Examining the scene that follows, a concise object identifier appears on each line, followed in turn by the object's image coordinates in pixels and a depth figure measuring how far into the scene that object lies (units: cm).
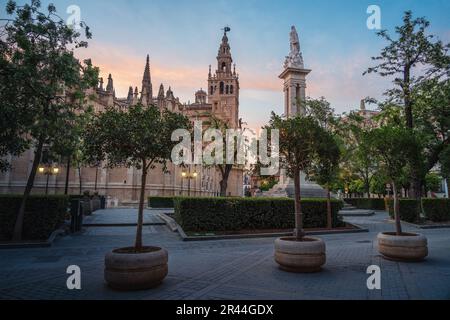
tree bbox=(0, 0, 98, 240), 939
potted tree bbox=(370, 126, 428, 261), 916
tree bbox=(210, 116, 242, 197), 2452
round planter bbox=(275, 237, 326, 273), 746
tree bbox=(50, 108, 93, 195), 1310
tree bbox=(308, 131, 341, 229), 929
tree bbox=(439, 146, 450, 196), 2566
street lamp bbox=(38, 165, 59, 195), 2671
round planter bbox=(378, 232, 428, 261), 862
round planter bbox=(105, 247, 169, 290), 603
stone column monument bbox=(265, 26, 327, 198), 2498
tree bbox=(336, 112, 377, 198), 1053
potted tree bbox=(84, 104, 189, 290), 607
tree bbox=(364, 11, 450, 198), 2034
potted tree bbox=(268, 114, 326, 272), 750
